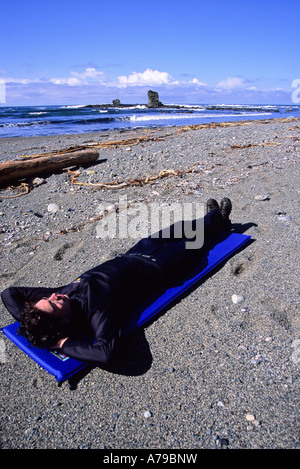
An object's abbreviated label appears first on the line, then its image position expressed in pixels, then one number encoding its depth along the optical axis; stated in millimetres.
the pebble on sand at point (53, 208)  5617
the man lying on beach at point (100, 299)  2441
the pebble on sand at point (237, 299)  3035
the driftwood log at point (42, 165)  6949
